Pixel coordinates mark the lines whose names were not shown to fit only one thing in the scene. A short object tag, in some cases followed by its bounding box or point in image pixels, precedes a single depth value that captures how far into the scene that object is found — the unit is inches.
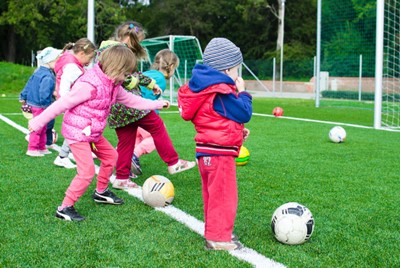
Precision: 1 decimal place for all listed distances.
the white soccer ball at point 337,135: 356.5
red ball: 574.6
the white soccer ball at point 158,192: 185.8
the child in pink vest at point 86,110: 170.2
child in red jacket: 138.4
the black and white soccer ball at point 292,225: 145.5
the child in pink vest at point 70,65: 216.7
